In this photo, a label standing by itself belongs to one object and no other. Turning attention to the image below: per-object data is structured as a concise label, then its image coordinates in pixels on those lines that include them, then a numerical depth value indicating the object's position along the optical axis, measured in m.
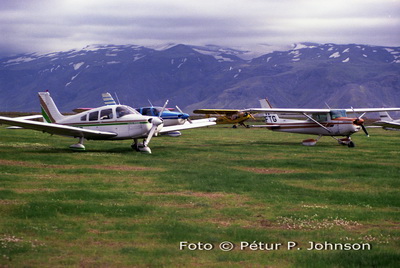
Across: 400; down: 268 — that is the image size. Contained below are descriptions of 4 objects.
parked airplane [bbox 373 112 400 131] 46.16
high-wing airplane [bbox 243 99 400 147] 36.22
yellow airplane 74.25
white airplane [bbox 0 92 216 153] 27.55
